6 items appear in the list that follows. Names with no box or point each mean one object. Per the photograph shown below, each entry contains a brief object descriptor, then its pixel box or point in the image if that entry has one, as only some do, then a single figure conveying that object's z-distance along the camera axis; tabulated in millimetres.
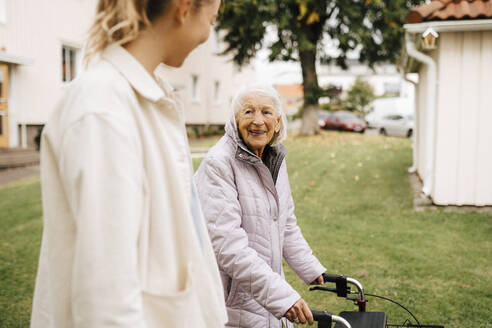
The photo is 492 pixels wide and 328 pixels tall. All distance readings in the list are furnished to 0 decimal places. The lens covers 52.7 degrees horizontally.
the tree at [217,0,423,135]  18672
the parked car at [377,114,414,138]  29344
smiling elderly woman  2277
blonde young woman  1132
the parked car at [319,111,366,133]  33656
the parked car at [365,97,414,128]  32750
